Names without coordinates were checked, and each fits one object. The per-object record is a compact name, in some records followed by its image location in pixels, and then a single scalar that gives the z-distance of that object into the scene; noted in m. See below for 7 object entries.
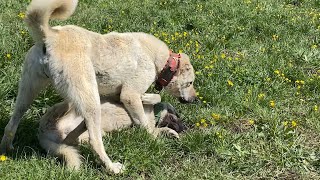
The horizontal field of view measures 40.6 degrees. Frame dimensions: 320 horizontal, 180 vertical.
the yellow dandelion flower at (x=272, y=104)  5.25
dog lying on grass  4.21
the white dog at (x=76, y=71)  3.97
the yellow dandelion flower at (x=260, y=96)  5.48
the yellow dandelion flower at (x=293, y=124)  4.75
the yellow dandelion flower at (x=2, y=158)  3.80
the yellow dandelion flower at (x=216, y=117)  5.04
